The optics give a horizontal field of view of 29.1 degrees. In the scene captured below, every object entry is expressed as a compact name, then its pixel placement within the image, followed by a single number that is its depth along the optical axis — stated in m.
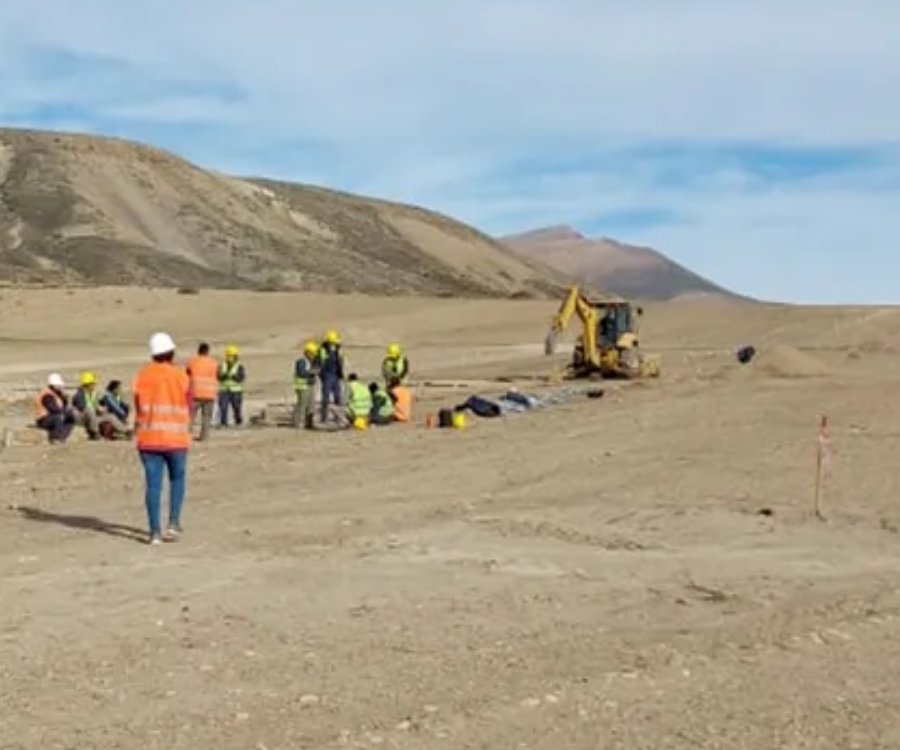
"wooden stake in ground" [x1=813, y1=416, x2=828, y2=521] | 15.30
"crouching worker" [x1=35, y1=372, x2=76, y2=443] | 23.14
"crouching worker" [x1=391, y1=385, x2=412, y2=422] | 25.80
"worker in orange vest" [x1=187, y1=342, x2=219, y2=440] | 22.70
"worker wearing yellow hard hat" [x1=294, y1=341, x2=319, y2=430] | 25.23
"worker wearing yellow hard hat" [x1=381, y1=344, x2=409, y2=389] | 26.20
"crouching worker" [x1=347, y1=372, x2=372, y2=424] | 24.81
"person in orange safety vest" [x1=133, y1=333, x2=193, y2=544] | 12.69
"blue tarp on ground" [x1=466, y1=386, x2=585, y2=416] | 27.28
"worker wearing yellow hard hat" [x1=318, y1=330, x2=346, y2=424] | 25.44
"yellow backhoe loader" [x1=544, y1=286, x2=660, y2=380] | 37.31
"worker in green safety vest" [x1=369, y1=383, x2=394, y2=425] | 25.58
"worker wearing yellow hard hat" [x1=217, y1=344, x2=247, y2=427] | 26.03
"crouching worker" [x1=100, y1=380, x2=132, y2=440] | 23.42
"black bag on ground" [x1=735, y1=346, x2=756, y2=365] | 40.81
